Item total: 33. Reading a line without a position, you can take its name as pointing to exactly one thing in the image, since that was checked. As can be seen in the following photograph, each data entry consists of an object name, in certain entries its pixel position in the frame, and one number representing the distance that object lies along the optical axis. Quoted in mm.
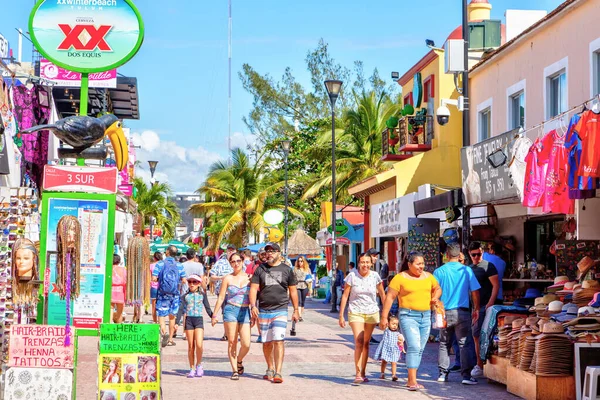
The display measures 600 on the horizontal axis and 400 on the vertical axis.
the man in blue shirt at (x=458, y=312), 12461
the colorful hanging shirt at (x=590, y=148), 10508
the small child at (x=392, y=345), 12758
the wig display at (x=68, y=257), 9055
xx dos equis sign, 9828
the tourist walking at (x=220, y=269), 17569
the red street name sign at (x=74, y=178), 9742
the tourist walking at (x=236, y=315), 12969
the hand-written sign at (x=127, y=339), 8922
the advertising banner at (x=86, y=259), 9742
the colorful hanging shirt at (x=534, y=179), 12195
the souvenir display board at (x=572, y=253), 15242
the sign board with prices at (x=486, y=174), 13906
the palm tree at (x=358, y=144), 38281
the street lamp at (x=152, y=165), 47906
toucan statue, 9023
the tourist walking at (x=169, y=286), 16484
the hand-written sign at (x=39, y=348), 8547
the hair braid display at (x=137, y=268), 11688
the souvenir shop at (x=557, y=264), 10461
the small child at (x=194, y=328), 13062
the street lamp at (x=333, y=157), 28703
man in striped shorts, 12547
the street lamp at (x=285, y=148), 38125
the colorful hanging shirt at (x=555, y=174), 11617
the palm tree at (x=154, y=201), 59000
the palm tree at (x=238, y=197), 51812
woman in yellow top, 11922
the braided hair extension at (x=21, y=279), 9812
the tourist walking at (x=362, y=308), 12422
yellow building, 27797
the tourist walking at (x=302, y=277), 21969
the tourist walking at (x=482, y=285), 13141
